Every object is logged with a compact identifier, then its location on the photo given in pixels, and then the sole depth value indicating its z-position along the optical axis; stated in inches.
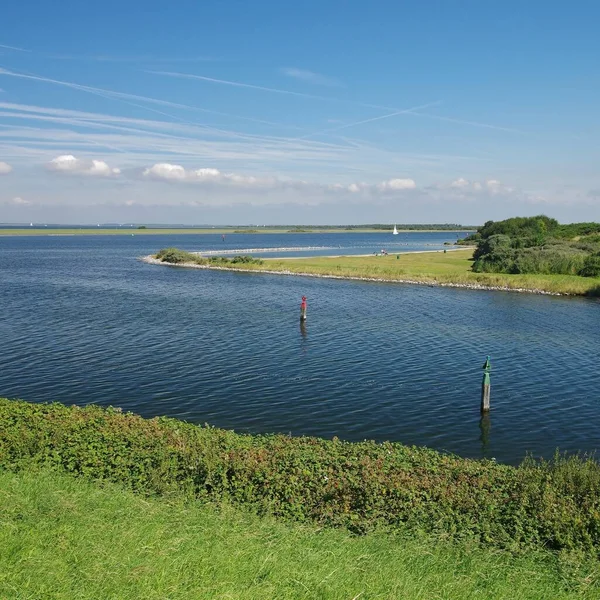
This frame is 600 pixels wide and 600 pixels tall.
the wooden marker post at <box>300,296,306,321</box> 1904.5
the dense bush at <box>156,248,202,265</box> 4424.2
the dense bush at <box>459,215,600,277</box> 3181.6
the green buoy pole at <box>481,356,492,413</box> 1089.4
